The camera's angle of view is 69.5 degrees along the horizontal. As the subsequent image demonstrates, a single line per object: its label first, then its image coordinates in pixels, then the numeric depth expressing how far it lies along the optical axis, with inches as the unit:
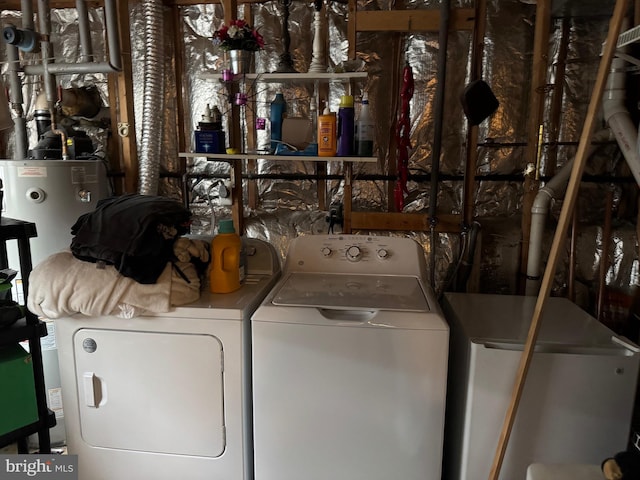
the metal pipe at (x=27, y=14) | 95.7
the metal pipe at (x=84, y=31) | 95.3
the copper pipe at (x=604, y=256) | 86.7
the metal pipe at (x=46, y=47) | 96.5
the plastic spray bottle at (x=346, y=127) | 77.1
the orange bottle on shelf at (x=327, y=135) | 77.5
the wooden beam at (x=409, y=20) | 83.5
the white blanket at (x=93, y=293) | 58.2
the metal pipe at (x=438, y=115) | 81.6
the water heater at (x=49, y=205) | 79.8
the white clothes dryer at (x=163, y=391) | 59.5
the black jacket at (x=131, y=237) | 58.4
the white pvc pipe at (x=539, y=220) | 80.9
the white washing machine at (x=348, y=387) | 55.7
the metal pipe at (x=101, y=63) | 91.6
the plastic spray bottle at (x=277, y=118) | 82.4
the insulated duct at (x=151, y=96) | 94.0
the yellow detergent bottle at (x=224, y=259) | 65.1
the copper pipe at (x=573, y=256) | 87.0
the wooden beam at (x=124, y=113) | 96.2
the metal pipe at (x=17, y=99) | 100.3
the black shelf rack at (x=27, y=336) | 59.7
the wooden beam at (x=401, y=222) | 90.4
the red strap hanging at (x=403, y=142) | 86.0
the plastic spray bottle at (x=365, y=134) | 78.4
